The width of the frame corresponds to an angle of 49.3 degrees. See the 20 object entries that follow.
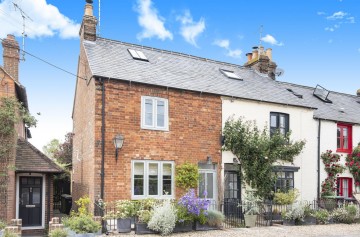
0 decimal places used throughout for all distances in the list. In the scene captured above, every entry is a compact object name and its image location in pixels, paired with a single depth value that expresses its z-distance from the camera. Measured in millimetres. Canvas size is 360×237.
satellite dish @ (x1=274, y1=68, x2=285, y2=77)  27031
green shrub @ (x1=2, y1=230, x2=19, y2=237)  12434
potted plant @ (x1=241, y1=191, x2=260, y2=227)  17031
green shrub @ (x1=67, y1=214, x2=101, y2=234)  13320
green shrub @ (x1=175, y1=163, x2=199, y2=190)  17328
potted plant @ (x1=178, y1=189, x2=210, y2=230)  14961
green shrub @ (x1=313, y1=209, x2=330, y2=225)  18469
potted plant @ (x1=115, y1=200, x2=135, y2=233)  14414
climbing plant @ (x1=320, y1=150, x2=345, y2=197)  22203
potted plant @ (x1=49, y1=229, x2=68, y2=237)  12923
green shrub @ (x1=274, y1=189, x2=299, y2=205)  18969
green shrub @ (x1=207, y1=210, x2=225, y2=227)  15773
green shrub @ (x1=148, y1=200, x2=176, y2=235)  14156
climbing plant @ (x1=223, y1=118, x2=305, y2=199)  18578
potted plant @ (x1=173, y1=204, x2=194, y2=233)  14805
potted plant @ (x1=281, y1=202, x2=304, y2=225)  17875
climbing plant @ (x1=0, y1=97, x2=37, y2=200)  15258
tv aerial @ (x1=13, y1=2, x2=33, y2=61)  18066
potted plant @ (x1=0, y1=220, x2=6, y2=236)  13302
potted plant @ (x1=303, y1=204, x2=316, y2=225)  18188
